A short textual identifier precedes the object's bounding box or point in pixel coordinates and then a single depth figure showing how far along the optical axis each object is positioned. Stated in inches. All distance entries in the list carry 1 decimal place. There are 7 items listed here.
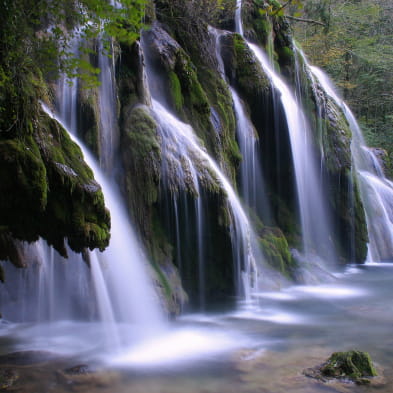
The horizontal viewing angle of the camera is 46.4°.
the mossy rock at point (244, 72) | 487.8
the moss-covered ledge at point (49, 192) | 159.2
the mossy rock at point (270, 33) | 559.8
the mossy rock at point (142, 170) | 292.0
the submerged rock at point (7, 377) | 166.2
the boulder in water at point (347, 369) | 181.2
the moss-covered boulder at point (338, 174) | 565.0
